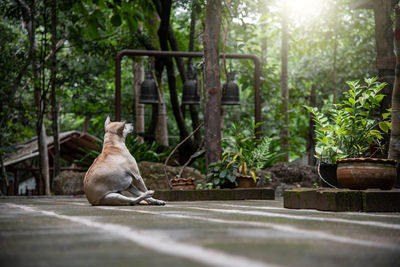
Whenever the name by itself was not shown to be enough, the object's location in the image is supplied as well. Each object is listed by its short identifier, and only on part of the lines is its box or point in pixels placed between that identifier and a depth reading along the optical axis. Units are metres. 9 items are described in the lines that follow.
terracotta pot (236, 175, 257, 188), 10.23
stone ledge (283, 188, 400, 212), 5.30
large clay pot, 5.60
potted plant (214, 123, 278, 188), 10.06
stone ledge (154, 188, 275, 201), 9.53
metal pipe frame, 12.24
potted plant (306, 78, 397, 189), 5.62
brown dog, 6.71
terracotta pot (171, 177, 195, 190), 10.20
